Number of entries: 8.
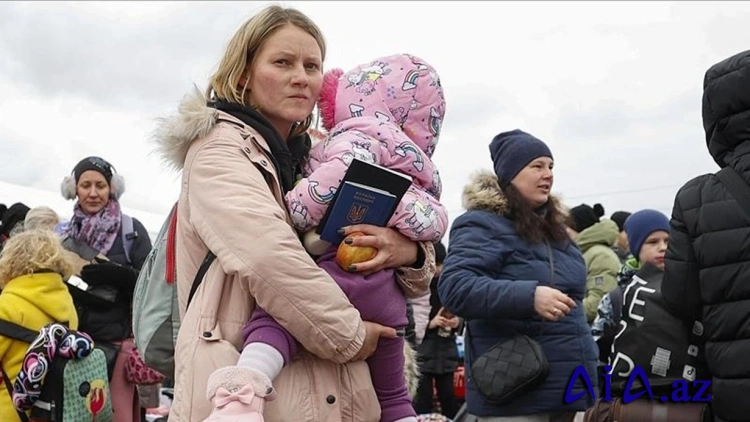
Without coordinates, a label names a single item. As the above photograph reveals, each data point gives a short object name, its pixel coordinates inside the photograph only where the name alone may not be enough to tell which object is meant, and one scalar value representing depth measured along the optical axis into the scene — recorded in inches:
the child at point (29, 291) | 156.3
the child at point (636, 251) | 174.1
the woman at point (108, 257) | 178.7
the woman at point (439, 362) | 261.0
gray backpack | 81.4
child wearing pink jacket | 70.6
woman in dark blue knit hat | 138.3
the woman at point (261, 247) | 68.9
